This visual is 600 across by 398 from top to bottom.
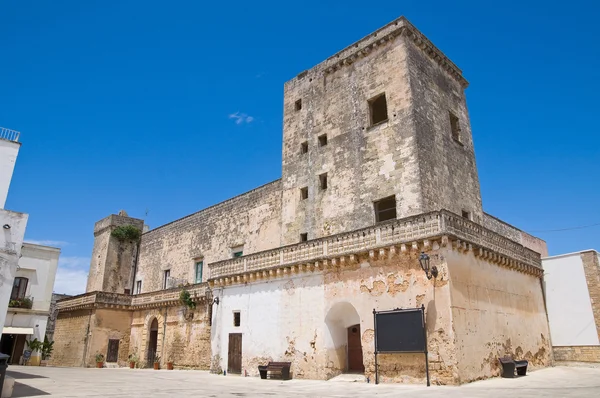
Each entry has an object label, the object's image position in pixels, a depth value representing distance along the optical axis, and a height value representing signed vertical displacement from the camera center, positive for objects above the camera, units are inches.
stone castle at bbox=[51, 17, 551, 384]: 559.5 +137.2
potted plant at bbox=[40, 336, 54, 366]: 1052.8 -7.0
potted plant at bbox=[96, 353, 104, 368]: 1087.0 -29.0
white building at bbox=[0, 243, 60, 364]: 1013.4 +107.2
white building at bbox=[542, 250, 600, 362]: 732.0 +81.7
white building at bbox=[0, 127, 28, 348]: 504.4 +111.0
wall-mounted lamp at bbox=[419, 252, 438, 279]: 526.6 +98.6
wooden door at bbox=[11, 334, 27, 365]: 1059.3 -5.4
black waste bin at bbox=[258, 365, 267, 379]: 673.0 -30.7
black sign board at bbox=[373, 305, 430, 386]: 529.3 +24.6
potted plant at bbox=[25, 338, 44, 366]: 1029.2 +4.1
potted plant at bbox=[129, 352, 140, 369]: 1088.3 -28.0
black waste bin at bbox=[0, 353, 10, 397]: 342.6 -14.7
